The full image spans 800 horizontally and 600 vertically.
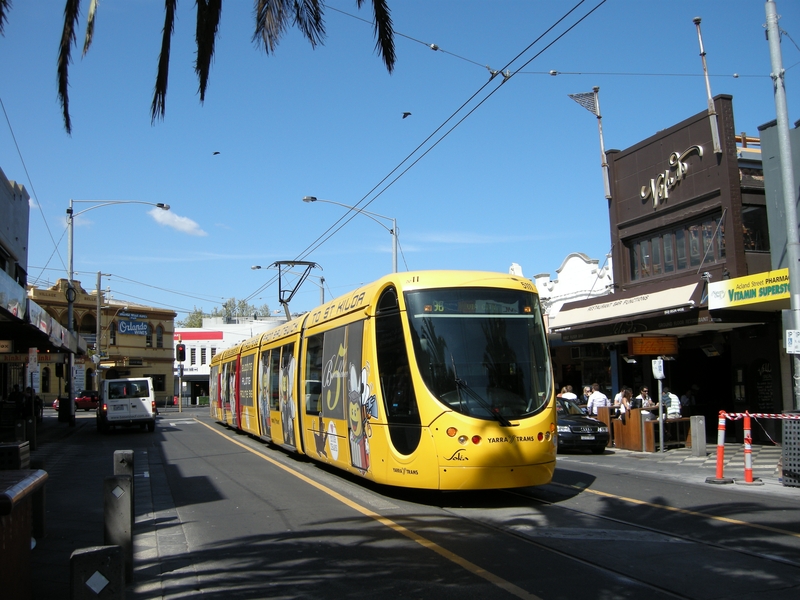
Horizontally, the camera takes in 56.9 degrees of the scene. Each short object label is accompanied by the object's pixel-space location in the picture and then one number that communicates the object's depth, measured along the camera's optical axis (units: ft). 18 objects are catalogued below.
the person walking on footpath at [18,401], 96.23
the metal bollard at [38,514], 26.73
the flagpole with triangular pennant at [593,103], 82.43
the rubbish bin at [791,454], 39.50
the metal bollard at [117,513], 21.84
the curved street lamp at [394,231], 85.05
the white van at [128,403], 85.76
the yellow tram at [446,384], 30.68
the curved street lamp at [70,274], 107.55
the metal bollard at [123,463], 25.88
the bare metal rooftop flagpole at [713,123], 66.59
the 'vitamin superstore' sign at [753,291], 53.11
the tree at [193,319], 342.44
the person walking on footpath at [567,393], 72.90
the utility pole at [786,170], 42.86
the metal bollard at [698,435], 56.29
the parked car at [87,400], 168.49
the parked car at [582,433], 59.82
